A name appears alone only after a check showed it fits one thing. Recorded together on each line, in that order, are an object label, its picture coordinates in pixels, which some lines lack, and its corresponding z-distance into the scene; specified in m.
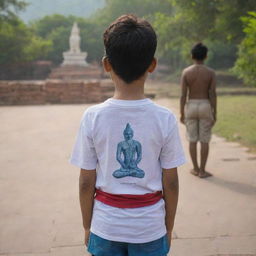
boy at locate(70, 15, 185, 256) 1.48
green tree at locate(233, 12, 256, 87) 5.68
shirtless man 4.37
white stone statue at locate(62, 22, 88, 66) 24.81
